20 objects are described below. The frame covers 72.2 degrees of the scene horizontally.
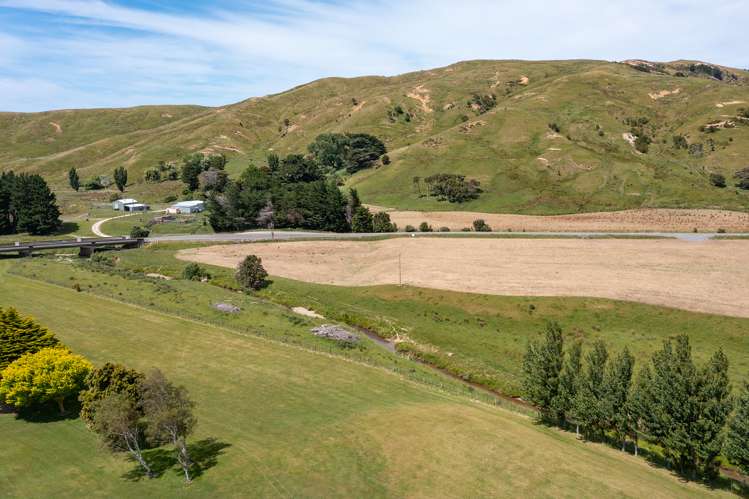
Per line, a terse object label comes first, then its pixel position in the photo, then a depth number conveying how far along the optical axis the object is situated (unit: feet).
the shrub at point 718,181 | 556.92
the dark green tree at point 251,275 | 321.11
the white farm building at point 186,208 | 594.65
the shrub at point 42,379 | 146.00
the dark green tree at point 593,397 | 155.84
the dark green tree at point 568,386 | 164.35
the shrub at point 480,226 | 459.32
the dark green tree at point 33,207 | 472.03
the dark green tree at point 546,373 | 169.78
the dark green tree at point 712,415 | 136.56
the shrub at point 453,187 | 588.09
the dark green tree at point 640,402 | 147.33
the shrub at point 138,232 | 452.30
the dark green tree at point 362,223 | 476.13
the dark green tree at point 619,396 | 151.53
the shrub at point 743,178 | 552.82
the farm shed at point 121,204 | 636.89
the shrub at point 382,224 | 470.39
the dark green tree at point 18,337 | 161.68
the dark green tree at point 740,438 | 129.80
